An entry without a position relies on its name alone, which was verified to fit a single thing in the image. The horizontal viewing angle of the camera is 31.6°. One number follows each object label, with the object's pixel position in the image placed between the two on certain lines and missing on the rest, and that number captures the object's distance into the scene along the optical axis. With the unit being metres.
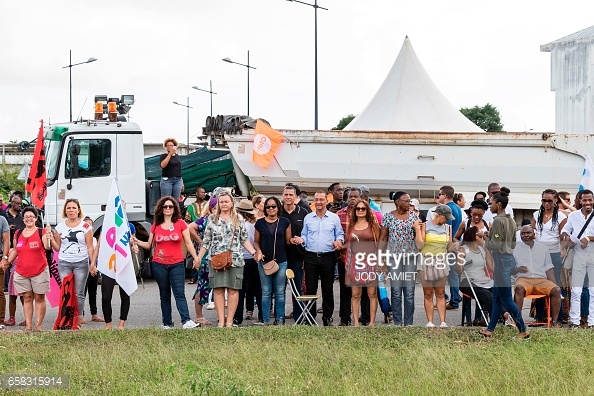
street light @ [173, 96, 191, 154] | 54.38
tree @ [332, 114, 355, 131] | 88.49
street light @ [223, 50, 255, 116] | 38.96
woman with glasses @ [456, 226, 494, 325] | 12.83
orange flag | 20.22
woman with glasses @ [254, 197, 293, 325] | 13.21
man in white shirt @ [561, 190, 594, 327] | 12.83
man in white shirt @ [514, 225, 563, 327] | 12.97
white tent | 23.77
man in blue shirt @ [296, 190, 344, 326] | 13.33
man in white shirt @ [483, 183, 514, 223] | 15.89
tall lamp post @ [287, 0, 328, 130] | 30.81
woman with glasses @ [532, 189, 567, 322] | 13.41
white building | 39.41
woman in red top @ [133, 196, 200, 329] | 12.80
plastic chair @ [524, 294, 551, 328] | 12.96
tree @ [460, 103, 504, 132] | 84.81
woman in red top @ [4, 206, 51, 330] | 13.01
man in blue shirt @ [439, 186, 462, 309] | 14.93
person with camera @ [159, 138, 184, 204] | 18.77
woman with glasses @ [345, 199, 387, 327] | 13.09
